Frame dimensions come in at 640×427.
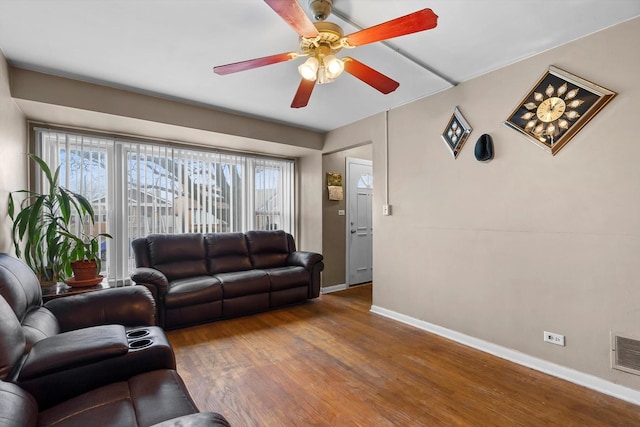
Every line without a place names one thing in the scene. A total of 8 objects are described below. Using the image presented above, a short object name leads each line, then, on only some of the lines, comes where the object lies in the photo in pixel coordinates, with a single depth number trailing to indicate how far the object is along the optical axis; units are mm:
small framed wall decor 2949
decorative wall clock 2195
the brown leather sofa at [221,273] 3252
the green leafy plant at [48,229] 2529
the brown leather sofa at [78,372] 1128
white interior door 5203
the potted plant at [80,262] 2738
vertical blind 3561
